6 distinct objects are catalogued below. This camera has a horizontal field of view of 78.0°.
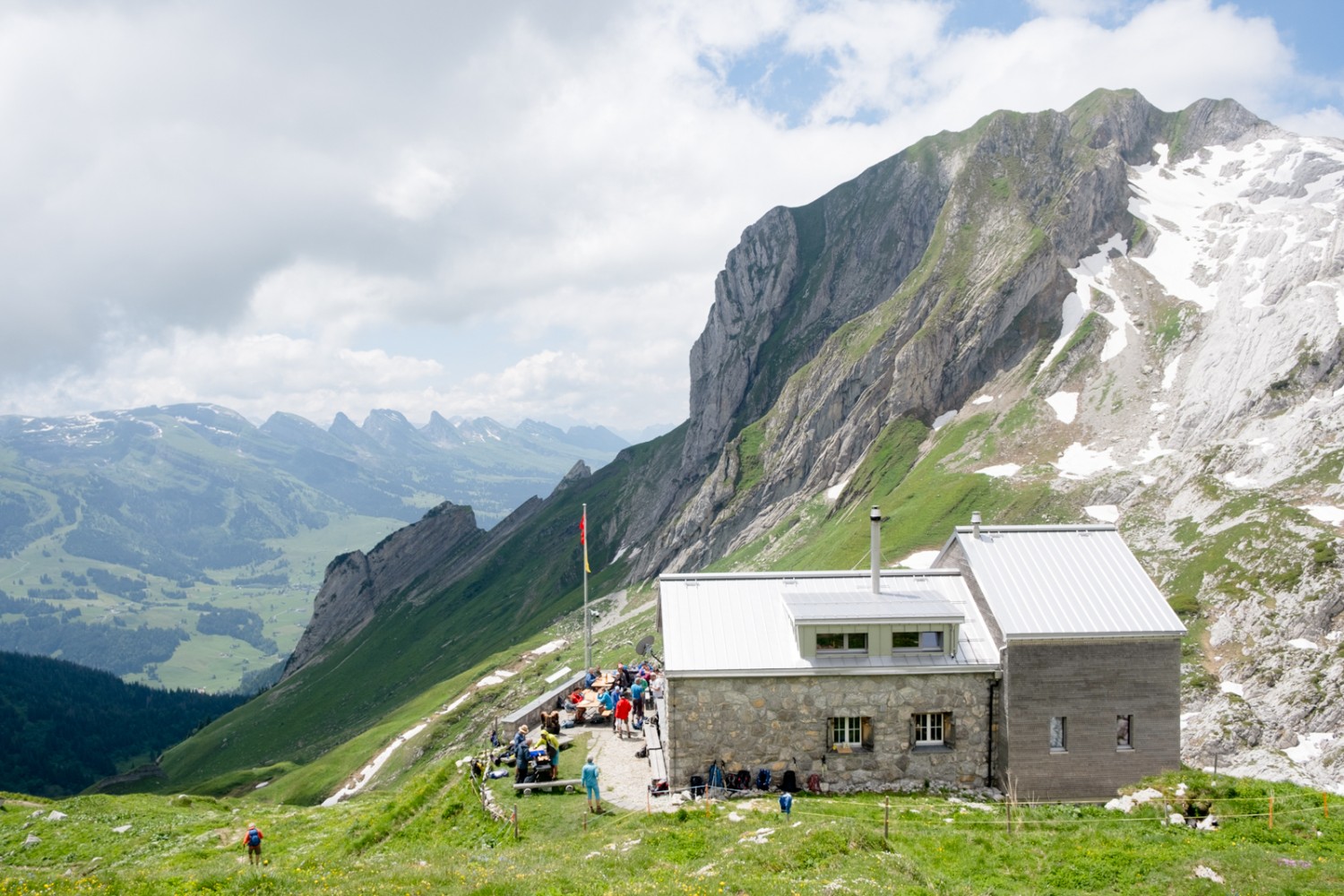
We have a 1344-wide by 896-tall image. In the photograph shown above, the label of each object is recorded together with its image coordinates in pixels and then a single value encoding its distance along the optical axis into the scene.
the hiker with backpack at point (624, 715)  35.44
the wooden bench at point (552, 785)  29.16
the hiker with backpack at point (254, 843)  27.78
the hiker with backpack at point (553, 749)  29.93
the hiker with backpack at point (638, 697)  36.22
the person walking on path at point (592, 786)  27.48
